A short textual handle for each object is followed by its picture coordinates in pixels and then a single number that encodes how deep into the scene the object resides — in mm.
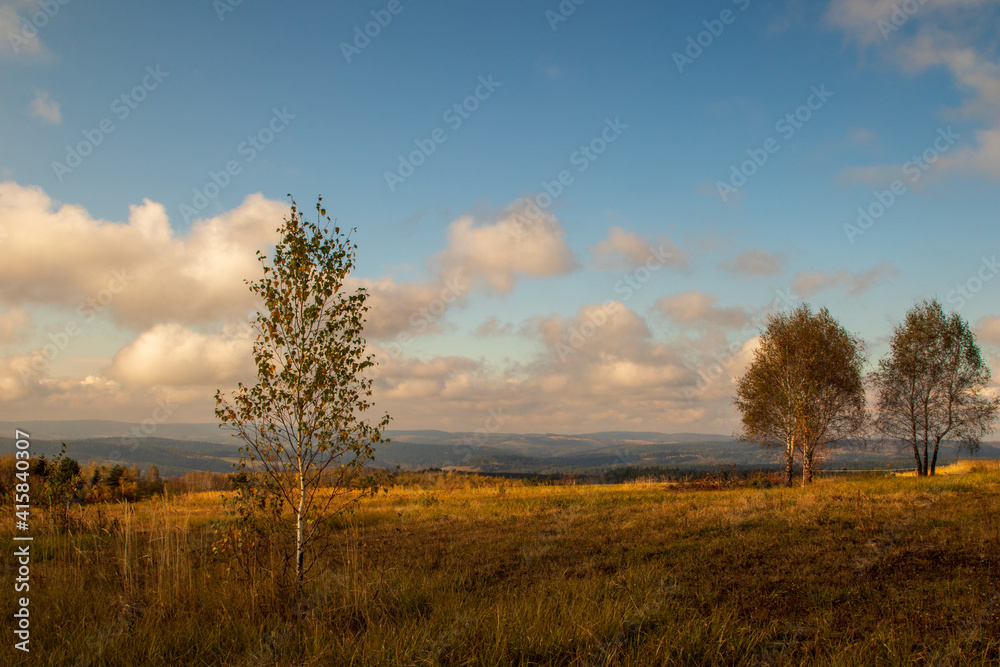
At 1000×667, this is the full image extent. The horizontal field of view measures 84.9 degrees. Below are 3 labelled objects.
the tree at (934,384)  33156
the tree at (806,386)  32188
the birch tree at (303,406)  7637
